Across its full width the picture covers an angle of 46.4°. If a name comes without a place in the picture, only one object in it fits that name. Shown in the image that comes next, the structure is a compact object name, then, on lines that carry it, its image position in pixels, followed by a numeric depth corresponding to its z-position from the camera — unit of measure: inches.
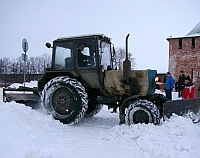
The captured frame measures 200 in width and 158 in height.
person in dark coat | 505.4
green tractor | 227.5
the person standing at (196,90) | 390.8
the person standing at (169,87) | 365.8
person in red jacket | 309.3
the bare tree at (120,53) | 1360.5
